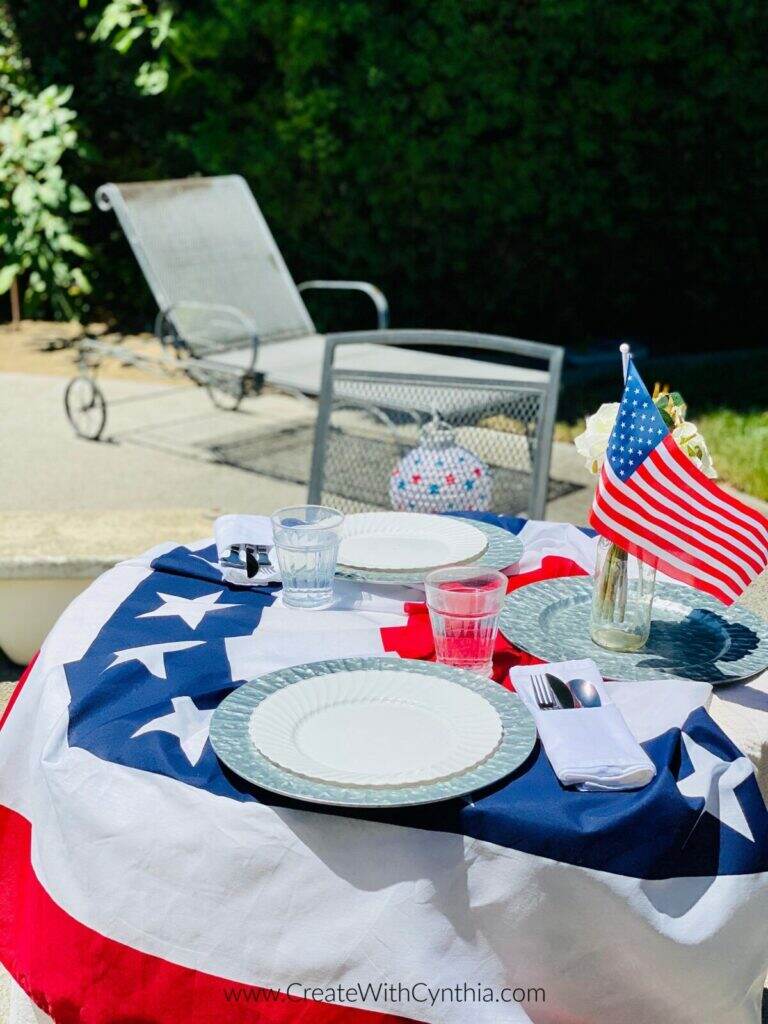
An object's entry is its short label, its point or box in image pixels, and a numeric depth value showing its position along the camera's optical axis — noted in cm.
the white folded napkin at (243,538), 211
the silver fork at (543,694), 165
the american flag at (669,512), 174
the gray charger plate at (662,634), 182
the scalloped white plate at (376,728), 148
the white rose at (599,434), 186
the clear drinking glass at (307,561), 200
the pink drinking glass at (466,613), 175
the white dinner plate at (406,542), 217
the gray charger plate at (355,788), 142
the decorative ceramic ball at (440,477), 340
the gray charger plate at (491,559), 211
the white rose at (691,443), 183
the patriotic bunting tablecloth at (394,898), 142
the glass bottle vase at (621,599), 188
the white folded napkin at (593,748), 148
